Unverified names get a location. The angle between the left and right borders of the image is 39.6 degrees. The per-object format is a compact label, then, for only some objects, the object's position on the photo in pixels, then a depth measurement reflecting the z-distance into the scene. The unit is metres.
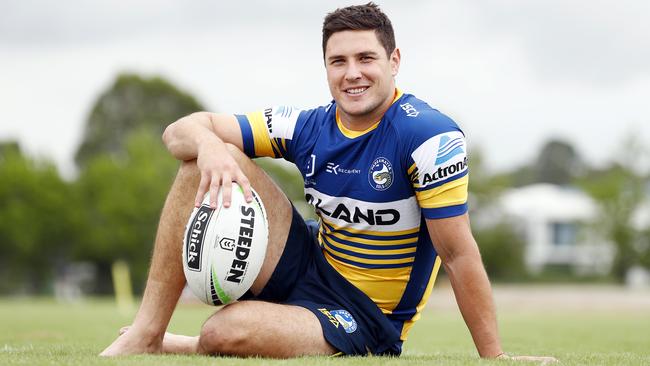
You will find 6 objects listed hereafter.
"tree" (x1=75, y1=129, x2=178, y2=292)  38.66
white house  58.38
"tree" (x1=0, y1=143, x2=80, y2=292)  36.81
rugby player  4.48
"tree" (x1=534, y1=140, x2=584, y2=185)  90.25
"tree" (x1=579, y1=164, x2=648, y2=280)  45.47
